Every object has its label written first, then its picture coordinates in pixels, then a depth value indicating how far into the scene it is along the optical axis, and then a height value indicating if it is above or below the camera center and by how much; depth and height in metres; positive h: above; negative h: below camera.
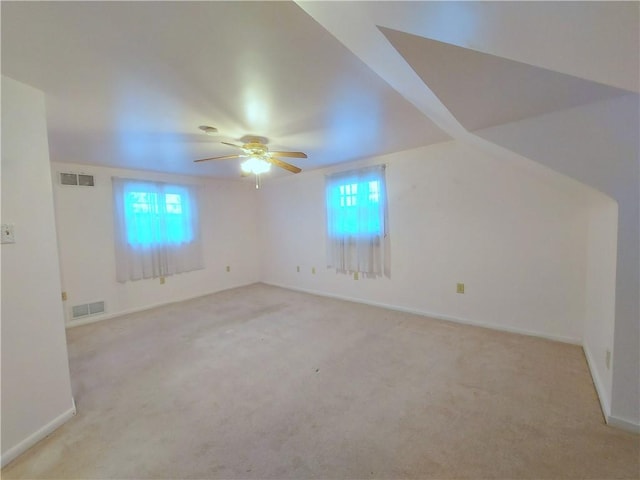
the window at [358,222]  3.82 +0.00
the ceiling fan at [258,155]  2.73 +0.68
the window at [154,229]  3.92 +0.00
